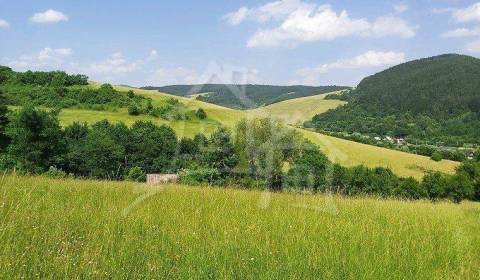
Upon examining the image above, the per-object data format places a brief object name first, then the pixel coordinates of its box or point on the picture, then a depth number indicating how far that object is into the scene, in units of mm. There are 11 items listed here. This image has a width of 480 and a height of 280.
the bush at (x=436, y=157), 94500
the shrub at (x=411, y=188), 67312
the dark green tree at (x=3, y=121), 59000
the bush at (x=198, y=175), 21406
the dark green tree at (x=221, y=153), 41184
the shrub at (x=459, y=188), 70500
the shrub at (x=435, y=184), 70344
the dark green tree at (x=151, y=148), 61250
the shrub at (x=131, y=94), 99350
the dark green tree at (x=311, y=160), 33097
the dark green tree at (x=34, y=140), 50781
